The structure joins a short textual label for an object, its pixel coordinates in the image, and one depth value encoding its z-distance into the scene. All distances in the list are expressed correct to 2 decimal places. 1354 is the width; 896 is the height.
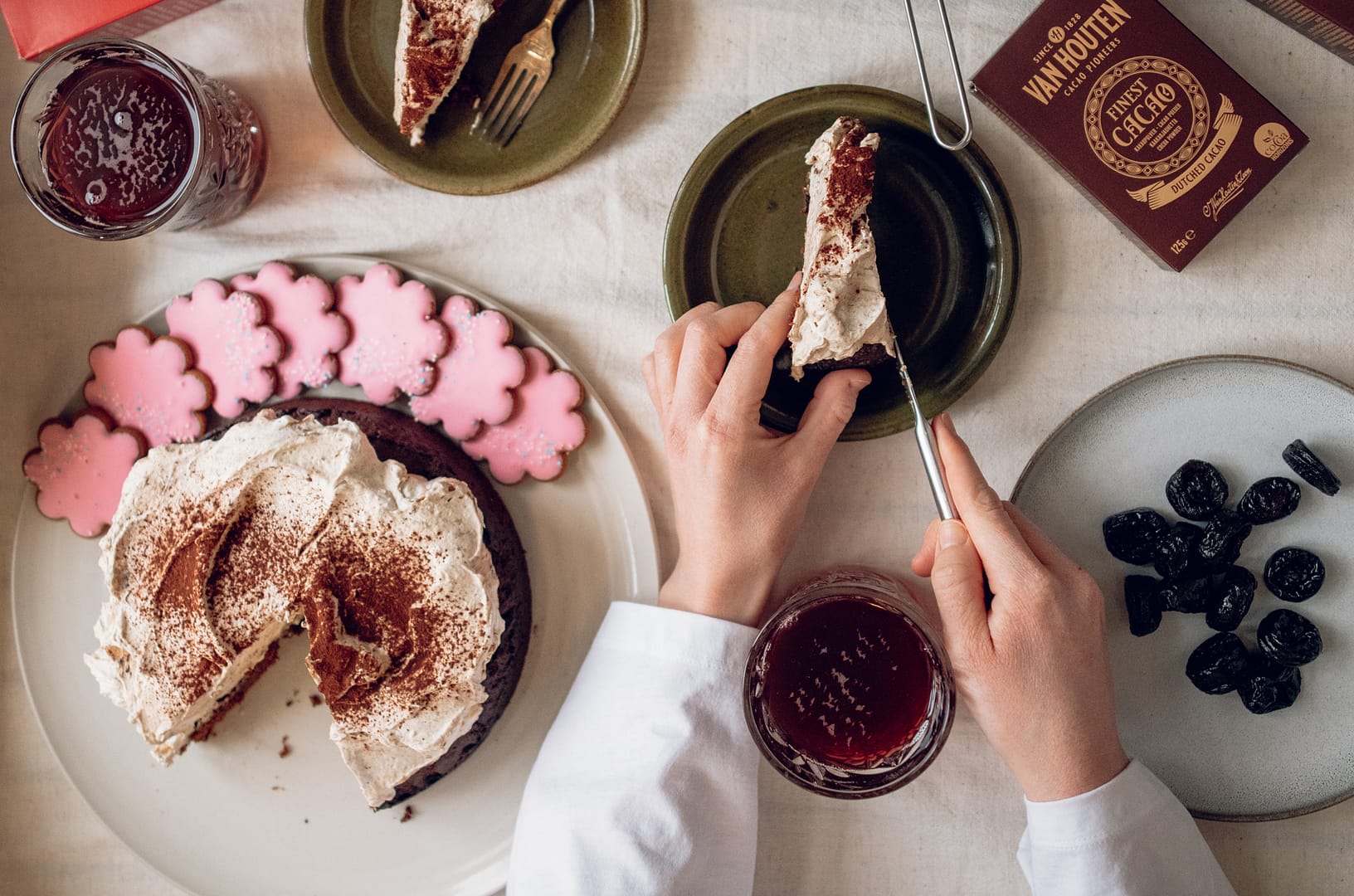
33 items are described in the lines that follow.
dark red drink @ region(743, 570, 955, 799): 0.70
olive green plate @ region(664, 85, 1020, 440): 0.76
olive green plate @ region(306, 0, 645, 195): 0.78
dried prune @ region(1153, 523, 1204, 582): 0.75
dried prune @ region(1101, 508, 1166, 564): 0.76
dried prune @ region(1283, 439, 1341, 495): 0.74
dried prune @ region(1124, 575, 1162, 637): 0.76
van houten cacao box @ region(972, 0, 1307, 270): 0.75
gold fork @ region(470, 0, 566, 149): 0.77
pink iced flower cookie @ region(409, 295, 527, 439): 0.77
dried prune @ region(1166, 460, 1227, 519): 0.75
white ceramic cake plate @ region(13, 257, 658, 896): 0.78
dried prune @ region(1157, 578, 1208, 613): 0.76
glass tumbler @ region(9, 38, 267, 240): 0.75
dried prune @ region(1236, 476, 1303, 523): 0.75
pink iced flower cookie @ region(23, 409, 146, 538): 0.78
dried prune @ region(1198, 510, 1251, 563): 0.75
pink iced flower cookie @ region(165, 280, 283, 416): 0.78
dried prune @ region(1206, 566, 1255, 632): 0.75
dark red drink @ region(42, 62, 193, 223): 0.75
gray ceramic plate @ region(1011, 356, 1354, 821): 0.76
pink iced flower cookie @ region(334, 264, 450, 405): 0.78
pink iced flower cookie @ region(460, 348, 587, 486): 0.78
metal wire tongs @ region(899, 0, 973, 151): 0.74
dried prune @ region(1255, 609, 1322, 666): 0.75
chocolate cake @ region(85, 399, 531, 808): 0.73
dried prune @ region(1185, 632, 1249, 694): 0.75
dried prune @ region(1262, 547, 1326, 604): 0.75
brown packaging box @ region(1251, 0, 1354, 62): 0.74
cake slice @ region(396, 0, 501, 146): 0.76
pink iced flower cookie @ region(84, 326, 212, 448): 0.78
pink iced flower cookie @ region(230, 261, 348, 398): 0.78
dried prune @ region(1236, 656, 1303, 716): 0.76
